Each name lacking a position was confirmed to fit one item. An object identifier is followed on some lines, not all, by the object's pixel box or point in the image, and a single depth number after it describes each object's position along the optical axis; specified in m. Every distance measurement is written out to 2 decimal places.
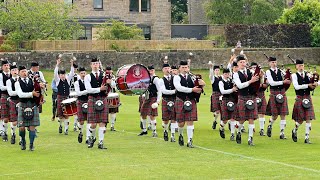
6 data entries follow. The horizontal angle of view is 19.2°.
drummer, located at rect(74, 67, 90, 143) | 21.19
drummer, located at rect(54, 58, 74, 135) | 24.50
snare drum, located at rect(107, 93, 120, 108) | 22.86
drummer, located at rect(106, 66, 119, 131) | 23.19
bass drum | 21.86
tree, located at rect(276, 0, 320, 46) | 58.52
